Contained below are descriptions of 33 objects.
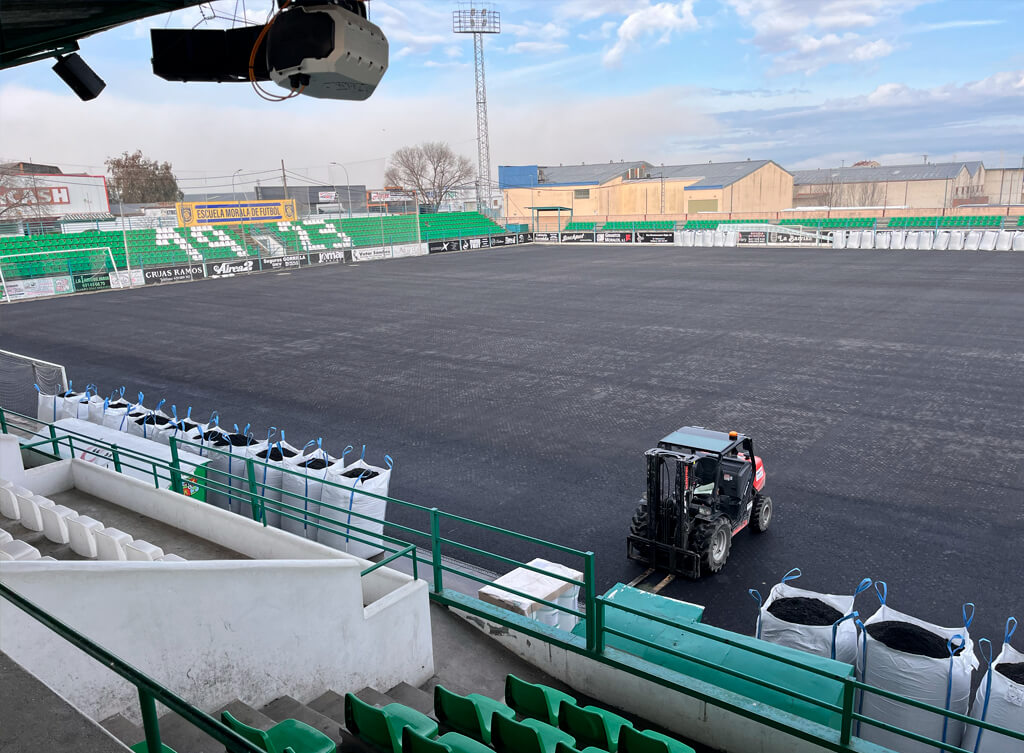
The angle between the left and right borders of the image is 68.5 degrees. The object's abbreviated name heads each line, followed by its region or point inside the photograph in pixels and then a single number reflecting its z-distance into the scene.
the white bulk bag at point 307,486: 9.76
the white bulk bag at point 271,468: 10.12
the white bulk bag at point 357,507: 9.45
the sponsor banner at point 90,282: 37.97
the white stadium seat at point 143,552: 6.81
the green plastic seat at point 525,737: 4.68
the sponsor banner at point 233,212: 53.47
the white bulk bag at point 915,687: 5.80
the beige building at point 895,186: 96.00
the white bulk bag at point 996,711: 5.38
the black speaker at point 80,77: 9.34
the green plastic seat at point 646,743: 4.73
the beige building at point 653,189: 87.75
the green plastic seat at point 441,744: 4.27
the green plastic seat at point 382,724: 4.68
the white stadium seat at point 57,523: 7.64
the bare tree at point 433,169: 99.50
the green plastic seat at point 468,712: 5.10
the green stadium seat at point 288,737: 4.42
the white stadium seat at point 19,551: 6.63
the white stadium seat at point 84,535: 7.29
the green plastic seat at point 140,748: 4.58
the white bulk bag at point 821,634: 6.35
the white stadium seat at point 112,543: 6.99
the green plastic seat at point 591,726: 5.13
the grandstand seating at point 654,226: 63.15
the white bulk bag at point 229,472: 10.42
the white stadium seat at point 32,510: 8.00
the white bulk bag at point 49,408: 13.91
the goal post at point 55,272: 35.70
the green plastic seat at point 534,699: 5.54
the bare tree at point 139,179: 86.38
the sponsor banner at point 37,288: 35.19
